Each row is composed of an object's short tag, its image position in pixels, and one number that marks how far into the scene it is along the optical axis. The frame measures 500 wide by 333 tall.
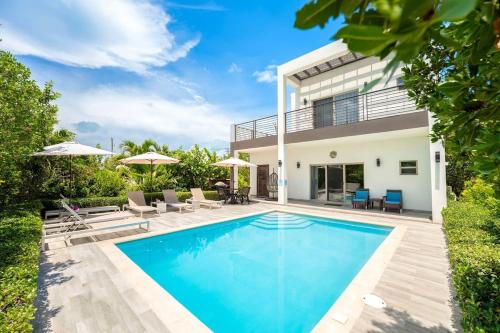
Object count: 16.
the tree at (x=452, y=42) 0.52
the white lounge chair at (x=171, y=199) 13.43
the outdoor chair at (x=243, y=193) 16.22
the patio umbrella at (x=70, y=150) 9.12
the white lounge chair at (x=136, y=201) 11.43
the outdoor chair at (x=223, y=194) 16.44
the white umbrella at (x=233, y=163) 15.68
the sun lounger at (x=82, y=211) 10.12
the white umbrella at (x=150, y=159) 12.92
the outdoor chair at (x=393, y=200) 12.02
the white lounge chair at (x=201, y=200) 14.12
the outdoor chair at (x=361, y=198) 13.19
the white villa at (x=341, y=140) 11.84
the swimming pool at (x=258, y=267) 4.51
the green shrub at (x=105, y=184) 13.26
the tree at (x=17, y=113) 5.33
